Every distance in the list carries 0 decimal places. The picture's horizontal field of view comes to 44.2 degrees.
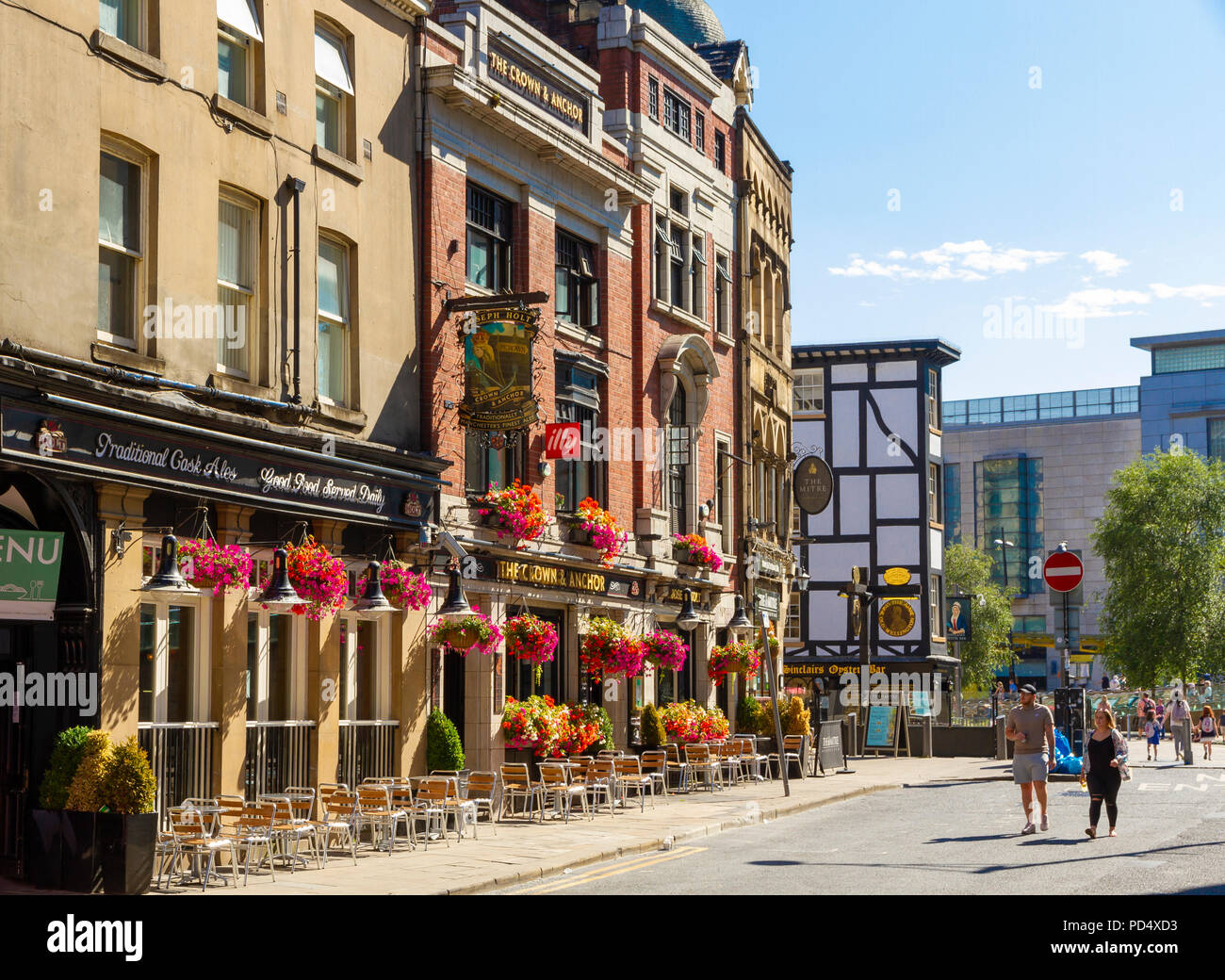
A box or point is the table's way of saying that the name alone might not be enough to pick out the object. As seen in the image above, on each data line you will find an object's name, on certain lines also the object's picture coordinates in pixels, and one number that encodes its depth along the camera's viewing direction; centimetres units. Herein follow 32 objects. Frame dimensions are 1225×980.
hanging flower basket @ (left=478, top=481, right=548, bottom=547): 2328
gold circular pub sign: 6028
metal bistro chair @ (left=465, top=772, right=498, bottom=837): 2122
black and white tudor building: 6016
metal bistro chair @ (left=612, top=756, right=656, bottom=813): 2398
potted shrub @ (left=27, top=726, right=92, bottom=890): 1469
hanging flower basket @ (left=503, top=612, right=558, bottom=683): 2352
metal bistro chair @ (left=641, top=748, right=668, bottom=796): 2692
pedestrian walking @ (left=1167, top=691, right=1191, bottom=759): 3959
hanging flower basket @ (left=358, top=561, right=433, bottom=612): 1992
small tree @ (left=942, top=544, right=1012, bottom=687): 8225
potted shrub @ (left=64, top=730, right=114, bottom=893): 1448
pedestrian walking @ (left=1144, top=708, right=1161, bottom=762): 4300
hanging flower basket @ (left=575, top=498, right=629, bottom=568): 2633
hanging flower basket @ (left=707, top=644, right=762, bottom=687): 3241
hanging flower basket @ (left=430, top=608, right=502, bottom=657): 2150
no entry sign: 2456
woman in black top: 1884
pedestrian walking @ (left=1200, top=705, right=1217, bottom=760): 5072
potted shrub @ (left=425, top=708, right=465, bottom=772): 2178
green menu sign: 1495
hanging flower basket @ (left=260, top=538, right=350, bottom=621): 1772
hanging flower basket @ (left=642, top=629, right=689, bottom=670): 2873
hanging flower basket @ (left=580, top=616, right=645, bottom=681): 2652
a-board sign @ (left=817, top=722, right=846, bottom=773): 3427
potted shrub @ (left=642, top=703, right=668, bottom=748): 2920
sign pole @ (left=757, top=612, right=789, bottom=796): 2578
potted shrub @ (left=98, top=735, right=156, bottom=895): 1434
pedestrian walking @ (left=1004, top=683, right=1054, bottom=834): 1962
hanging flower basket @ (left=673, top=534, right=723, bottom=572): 3133
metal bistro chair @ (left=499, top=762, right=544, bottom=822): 2212
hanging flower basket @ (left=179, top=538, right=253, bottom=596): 1652
